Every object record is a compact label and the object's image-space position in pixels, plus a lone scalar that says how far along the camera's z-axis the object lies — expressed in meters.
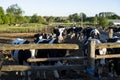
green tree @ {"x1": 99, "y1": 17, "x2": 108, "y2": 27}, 41.48
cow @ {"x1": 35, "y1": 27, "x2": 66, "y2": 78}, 5.74
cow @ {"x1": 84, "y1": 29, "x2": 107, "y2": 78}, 5.55
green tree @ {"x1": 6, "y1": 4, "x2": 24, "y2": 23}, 88.94
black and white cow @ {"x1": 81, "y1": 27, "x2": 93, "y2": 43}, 16.39
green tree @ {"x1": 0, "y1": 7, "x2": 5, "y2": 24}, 60.44
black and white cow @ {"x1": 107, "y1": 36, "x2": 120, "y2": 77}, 5.80
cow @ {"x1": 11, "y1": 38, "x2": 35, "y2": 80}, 5.69
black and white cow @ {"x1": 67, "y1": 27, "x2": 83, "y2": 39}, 18.16
